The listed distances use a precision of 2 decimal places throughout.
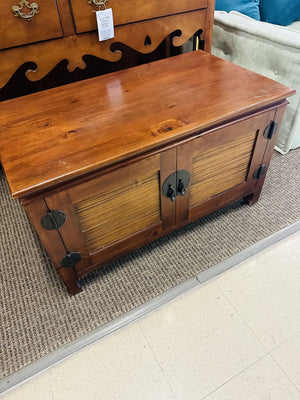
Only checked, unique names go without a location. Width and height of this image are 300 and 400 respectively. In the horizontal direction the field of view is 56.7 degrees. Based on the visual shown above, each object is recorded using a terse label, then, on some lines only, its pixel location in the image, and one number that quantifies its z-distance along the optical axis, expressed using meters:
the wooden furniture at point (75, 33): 0.89
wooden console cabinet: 0.69
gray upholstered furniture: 1.18
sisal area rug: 0.88
